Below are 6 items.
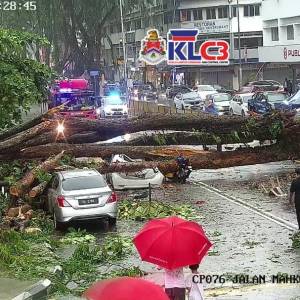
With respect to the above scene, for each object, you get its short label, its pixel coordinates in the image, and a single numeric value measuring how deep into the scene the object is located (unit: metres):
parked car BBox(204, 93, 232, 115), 42.22
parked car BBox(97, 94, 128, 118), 46.25
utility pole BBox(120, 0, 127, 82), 60.33
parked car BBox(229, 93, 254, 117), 39.52
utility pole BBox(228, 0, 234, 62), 74.19
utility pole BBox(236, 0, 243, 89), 64.36
